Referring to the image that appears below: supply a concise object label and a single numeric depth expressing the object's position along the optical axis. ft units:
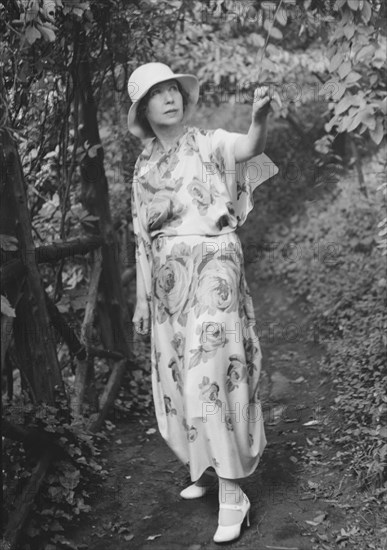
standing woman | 10.26
